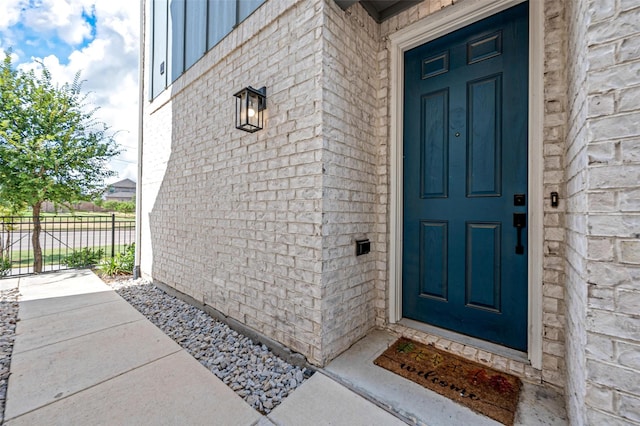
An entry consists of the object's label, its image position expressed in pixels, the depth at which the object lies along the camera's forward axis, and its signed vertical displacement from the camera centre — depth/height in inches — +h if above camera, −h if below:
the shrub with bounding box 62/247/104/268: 195.5 -37.3
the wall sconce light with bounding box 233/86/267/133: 82.0 +34.5
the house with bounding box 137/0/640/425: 36.5 +8.1
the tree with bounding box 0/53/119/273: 165.0 +47.8
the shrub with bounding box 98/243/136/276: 174.9 -37.2
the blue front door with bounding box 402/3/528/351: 68.6 +10.2
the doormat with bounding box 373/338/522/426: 55.6 -41.0
